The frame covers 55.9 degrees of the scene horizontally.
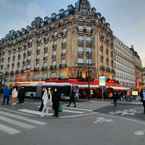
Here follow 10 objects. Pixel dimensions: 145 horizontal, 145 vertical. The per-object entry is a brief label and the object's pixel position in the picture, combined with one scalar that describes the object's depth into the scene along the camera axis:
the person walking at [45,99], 8.08
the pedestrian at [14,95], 12.39
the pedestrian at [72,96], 12.18
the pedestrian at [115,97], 13.19
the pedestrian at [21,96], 13.58
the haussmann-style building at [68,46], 30.26
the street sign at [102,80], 19.18
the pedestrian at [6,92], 12.34
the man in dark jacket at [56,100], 7.68
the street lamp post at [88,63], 29.54
